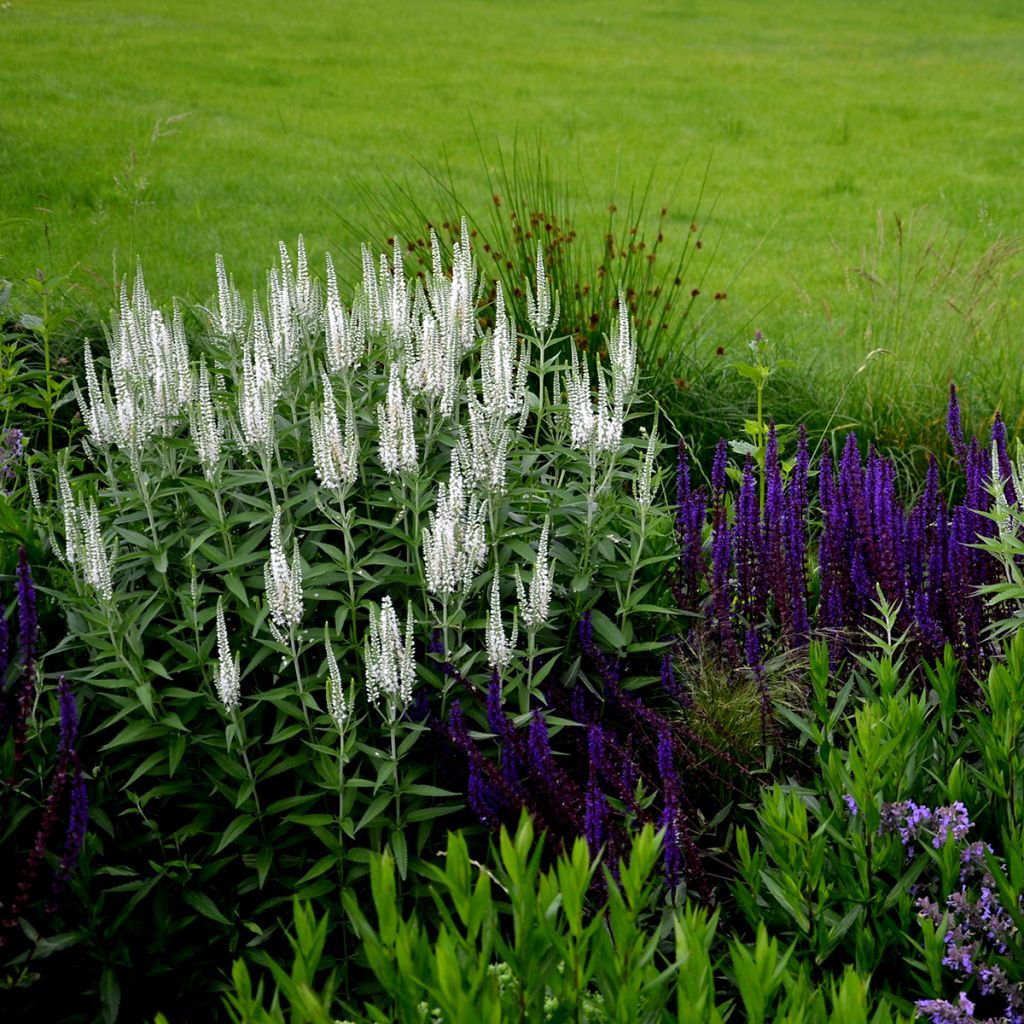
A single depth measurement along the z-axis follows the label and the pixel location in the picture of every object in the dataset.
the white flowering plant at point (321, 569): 3.32
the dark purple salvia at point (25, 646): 2.95
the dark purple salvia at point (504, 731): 3.29
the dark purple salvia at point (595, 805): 2.86
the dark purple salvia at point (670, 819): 2.91
